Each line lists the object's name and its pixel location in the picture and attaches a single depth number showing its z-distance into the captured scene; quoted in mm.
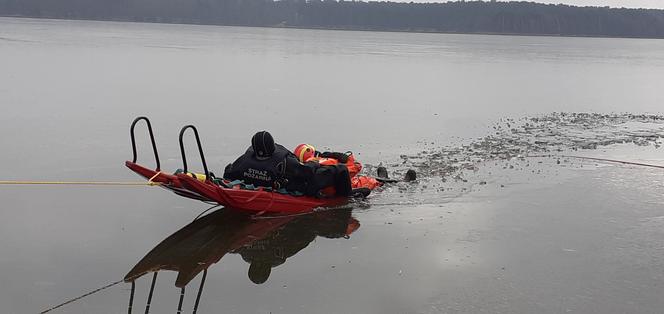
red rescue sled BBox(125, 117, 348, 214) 7273
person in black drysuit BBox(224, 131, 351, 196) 7971
